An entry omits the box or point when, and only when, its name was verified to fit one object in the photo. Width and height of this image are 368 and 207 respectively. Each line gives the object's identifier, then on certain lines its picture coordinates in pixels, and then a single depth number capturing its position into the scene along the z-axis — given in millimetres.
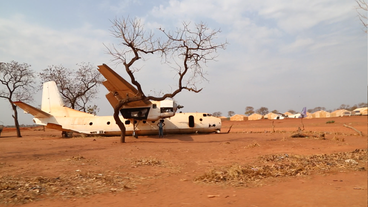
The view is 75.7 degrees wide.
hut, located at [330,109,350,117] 75288
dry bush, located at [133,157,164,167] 8707
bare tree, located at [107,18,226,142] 14707
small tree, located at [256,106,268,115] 114500
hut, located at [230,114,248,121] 80912
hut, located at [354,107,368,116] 67062
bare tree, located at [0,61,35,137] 24438
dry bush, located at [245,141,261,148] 12297
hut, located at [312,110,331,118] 74912
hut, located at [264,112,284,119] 84275
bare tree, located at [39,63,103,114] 32594
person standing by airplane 19984
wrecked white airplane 19094
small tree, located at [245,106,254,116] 116562
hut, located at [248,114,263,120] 84188
